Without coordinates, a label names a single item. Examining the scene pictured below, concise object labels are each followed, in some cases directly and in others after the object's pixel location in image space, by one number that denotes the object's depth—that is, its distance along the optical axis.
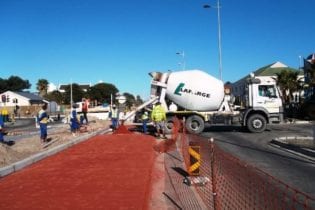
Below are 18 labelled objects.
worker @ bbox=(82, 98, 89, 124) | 29.05
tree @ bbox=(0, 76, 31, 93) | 142.93
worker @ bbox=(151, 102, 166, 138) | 21.80
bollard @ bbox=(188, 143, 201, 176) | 9.50
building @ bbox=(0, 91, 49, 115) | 113.83
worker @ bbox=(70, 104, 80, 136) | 22.92
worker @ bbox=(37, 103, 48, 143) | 17.30
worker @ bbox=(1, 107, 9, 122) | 50.23
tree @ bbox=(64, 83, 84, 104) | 122.30
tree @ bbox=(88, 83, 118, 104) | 132.38
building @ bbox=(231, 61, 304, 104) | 92.44
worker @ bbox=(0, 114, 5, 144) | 17.05
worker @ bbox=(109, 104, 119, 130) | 29.02
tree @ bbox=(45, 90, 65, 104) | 122.75
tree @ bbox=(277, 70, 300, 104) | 58.36
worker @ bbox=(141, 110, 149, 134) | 25.27
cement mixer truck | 24.59
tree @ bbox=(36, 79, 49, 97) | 138.62
